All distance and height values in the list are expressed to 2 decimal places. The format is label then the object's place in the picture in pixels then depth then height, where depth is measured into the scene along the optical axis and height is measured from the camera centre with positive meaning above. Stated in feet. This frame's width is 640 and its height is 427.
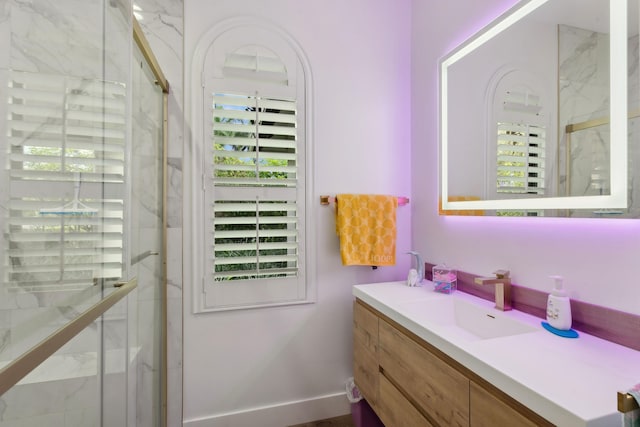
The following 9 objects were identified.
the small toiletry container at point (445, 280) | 4.82 -1.09
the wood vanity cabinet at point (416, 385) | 2.47 -1.83
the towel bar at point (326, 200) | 5.70 +0.26
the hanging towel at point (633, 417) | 1.65 -1.13
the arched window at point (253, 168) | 5.27 +0.82
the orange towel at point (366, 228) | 5.61 -0.28
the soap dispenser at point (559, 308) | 3.15 -1.01
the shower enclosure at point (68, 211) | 1.56 +0.00
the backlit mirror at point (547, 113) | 2.93 +1.26
